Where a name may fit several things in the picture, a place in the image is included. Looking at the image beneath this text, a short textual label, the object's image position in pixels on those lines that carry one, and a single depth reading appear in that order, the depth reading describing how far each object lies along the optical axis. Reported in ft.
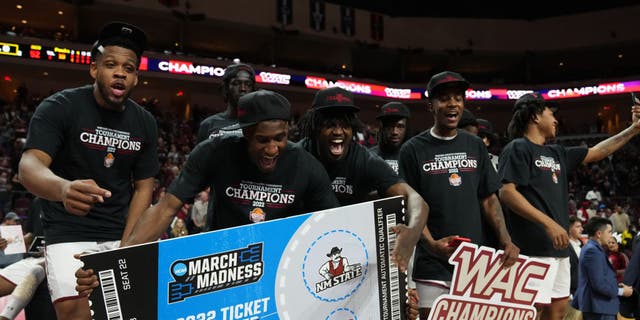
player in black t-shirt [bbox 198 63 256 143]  15.81
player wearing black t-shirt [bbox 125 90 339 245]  9.67
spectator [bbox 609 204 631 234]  54.39
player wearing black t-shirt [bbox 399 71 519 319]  12.70
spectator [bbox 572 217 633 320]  22.11
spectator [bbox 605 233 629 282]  30.78
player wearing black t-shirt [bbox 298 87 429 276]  11.30
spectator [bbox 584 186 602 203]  68.01
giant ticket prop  7.29
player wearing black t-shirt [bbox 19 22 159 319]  9.97
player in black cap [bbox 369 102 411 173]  17.56
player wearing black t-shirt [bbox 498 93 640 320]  14.71
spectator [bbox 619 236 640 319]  24.43
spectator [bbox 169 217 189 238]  31.83
